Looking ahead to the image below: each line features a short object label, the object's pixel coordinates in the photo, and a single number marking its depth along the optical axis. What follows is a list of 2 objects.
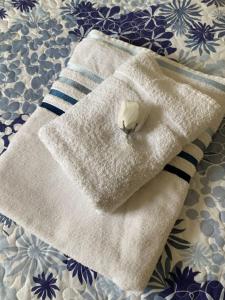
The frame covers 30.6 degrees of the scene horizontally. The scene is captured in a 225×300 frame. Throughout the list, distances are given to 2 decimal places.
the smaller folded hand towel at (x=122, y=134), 0.71
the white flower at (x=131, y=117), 0.73
